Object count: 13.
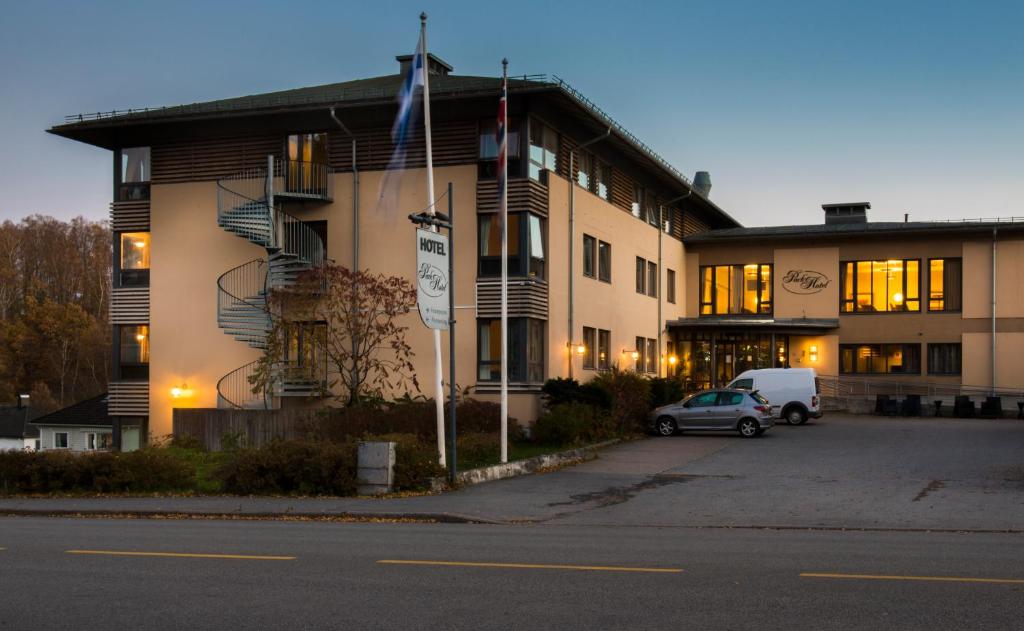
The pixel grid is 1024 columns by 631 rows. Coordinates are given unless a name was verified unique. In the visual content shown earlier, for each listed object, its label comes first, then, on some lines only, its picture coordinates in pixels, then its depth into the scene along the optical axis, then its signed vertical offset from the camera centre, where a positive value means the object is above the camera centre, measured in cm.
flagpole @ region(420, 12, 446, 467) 2145 -17
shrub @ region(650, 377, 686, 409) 3688 -131
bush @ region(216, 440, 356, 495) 2017 -210
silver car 3303 -182
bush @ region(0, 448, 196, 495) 2117 -225
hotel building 3175 +355
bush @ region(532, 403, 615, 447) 2919 -192
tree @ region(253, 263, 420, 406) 3092 +53
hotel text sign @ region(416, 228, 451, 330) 2053 +128
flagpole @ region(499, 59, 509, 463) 2355 +121
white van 3850 -128
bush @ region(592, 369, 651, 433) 3212 -131
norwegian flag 2348 +420
